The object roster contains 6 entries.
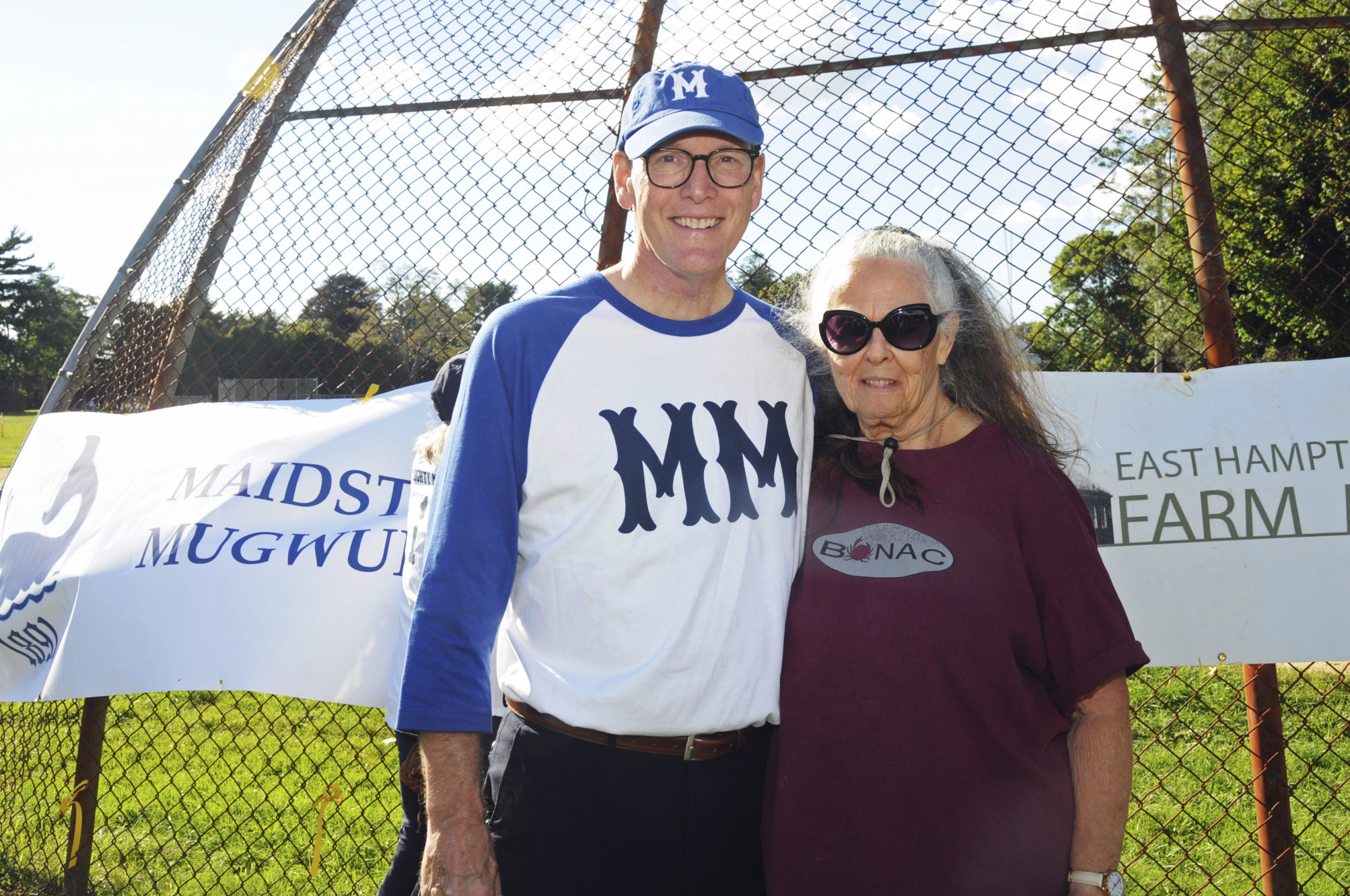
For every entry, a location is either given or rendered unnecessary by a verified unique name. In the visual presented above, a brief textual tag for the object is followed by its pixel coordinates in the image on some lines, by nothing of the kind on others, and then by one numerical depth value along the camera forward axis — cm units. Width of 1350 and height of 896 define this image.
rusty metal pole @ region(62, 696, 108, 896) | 293
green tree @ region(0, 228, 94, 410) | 5191
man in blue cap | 150
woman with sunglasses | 147
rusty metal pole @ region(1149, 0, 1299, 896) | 236
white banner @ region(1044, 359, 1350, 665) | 230
